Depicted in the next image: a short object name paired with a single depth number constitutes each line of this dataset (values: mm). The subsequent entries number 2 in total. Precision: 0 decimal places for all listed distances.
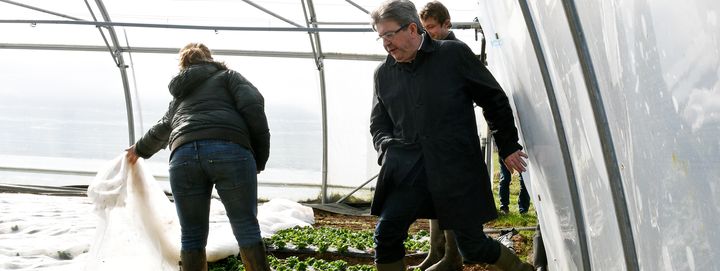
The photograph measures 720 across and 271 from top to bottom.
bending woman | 5539
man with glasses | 4445
